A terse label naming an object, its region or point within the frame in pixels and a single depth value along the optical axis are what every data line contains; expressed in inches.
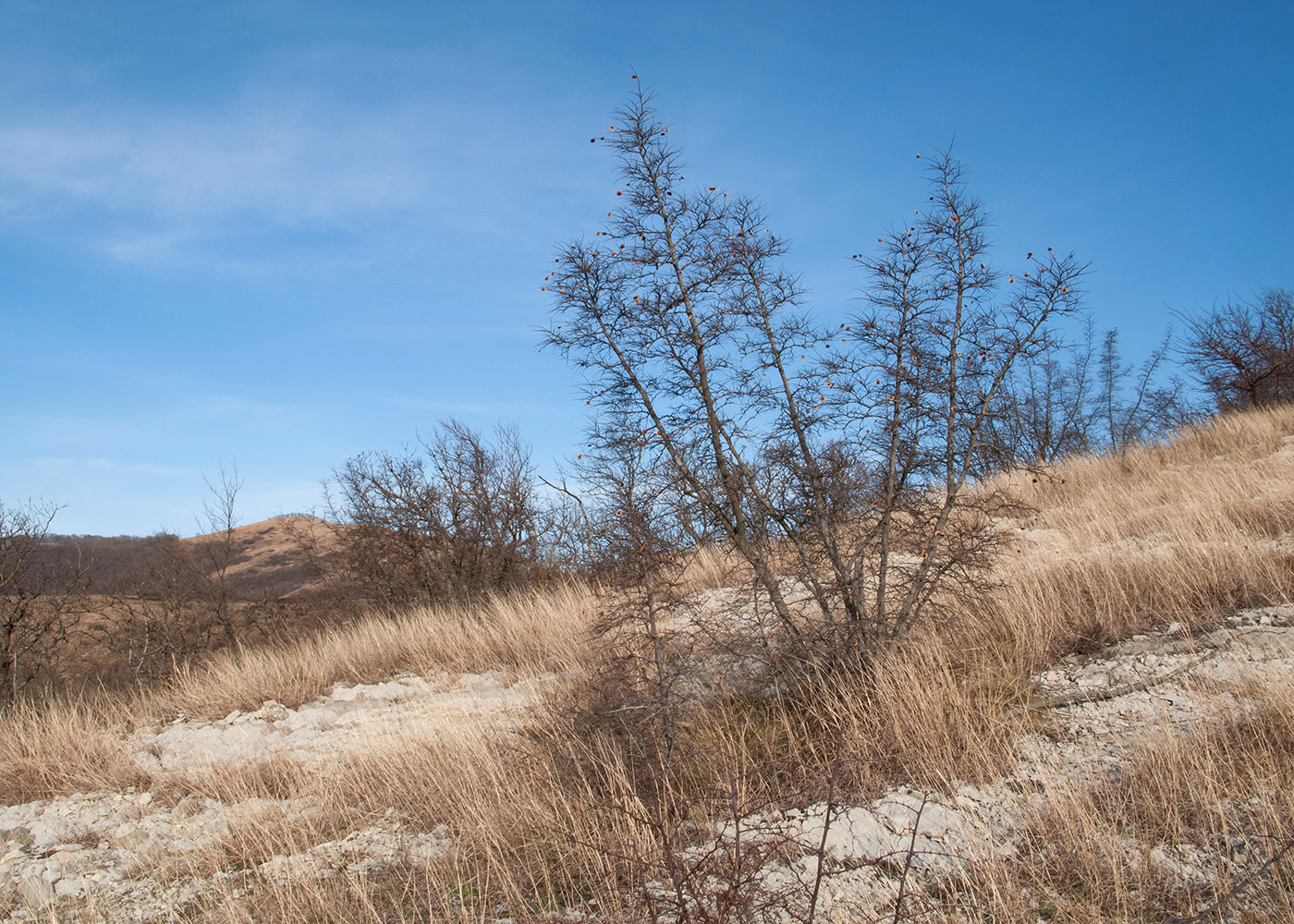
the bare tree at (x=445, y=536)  676.7
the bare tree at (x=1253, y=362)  702.5
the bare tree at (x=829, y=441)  228.2
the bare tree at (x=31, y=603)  486.9
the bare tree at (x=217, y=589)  700.7
